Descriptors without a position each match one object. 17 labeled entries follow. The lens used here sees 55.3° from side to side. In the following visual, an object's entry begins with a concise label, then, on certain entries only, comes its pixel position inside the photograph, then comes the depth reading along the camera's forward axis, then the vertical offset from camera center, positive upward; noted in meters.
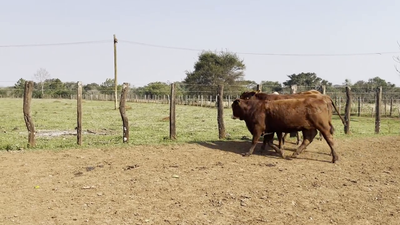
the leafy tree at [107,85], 77.41 +2.06
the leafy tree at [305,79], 58.15 +2.71
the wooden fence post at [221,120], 11.64 -0.75
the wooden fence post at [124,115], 10.92 -0.59
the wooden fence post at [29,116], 10.05 -0.60
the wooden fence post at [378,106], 14.28 -0.35
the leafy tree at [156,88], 64.31 +1.21
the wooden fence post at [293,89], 13.09 +0.25
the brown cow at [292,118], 9.07 -0.53
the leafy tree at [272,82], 70.44 +2.66
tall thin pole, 32.18 +3.03
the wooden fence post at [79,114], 10.48 -0.55
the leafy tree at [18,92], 54.70 +0.18
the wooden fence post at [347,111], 13.58 -0.50
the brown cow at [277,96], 9.65 +0.01
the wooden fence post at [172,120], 11.60 -0.76
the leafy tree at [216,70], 56.47 +3.88
